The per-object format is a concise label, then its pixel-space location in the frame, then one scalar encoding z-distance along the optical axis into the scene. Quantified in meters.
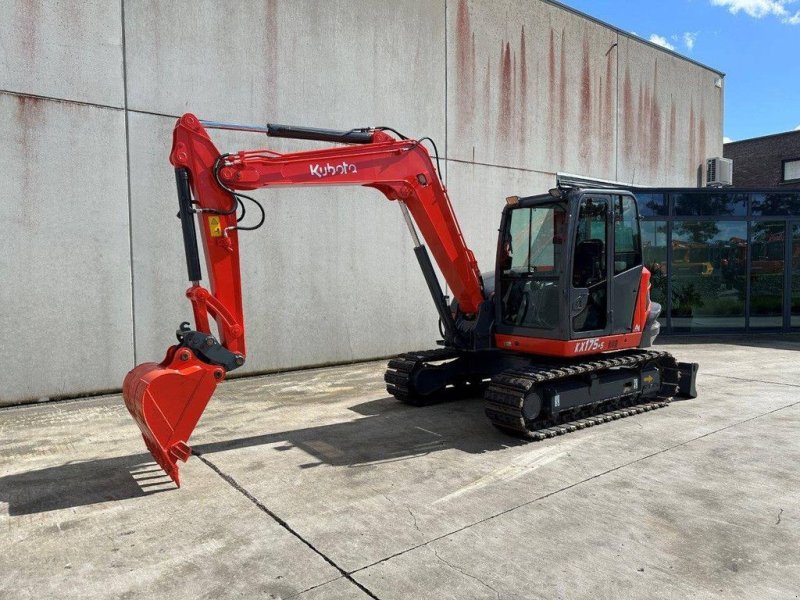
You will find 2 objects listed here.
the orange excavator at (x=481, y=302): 4.78
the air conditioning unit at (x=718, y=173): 17.05
